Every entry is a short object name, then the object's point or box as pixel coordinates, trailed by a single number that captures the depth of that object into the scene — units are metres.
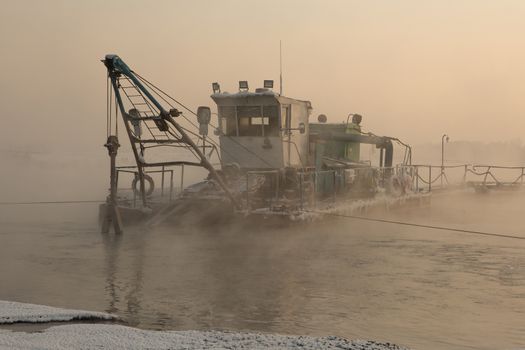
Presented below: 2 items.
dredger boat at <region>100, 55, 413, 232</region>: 20.52
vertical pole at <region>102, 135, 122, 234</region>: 19.09
